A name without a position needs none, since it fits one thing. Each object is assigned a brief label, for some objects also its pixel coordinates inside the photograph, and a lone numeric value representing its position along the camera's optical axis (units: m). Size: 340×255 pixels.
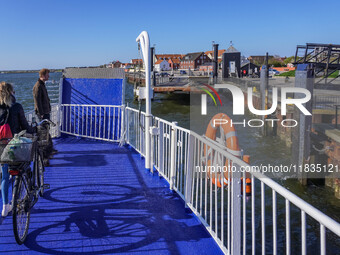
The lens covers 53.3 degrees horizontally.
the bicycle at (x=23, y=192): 3.27
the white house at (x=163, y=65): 131.07
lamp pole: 5.54
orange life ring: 5.33
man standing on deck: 6.14
